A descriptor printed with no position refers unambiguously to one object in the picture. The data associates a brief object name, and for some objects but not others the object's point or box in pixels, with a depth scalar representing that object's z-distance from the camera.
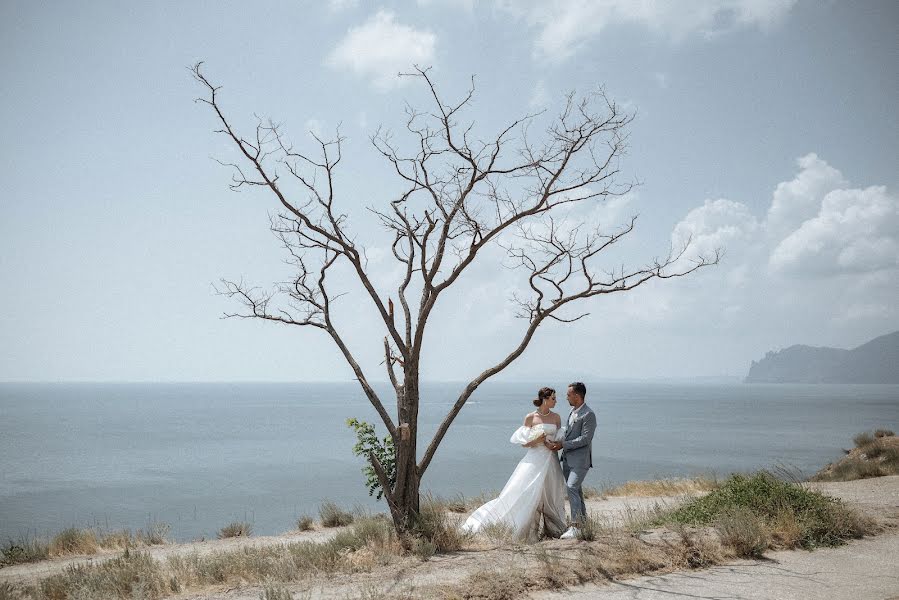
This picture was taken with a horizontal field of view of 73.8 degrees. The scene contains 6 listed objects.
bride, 8.95
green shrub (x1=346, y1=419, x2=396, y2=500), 9.41
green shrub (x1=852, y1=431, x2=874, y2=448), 26.39
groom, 8.59
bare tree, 9.05
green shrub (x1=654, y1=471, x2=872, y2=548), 8.59
